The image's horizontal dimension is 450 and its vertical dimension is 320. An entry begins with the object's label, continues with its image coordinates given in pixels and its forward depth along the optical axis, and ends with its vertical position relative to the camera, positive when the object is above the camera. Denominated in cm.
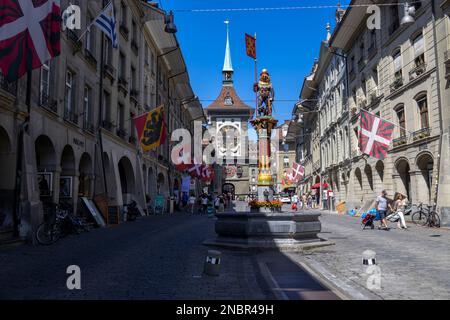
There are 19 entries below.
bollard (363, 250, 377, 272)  662 -105
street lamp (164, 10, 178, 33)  2102 +864
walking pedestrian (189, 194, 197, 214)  3341 -50
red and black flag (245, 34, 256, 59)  1493 +531
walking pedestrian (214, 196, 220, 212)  3272 -72
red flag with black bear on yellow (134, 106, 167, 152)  2077 +342
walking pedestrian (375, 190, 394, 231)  1777 -66
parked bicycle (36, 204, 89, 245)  1219 -94
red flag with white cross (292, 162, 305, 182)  3612 +184
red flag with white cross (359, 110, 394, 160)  1931 +266
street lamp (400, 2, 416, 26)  1622 +688
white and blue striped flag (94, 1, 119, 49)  1530 +648
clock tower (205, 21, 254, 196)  8988 +1246
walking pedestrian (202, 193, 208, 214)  3284 -66
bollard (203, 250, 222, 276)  723 -119
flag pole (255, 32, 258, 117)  1463 +349
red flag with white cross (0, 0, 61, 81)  1017 +421
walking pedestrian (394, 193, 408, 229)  1783 -83
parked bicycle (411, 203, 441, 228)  1814 -121
